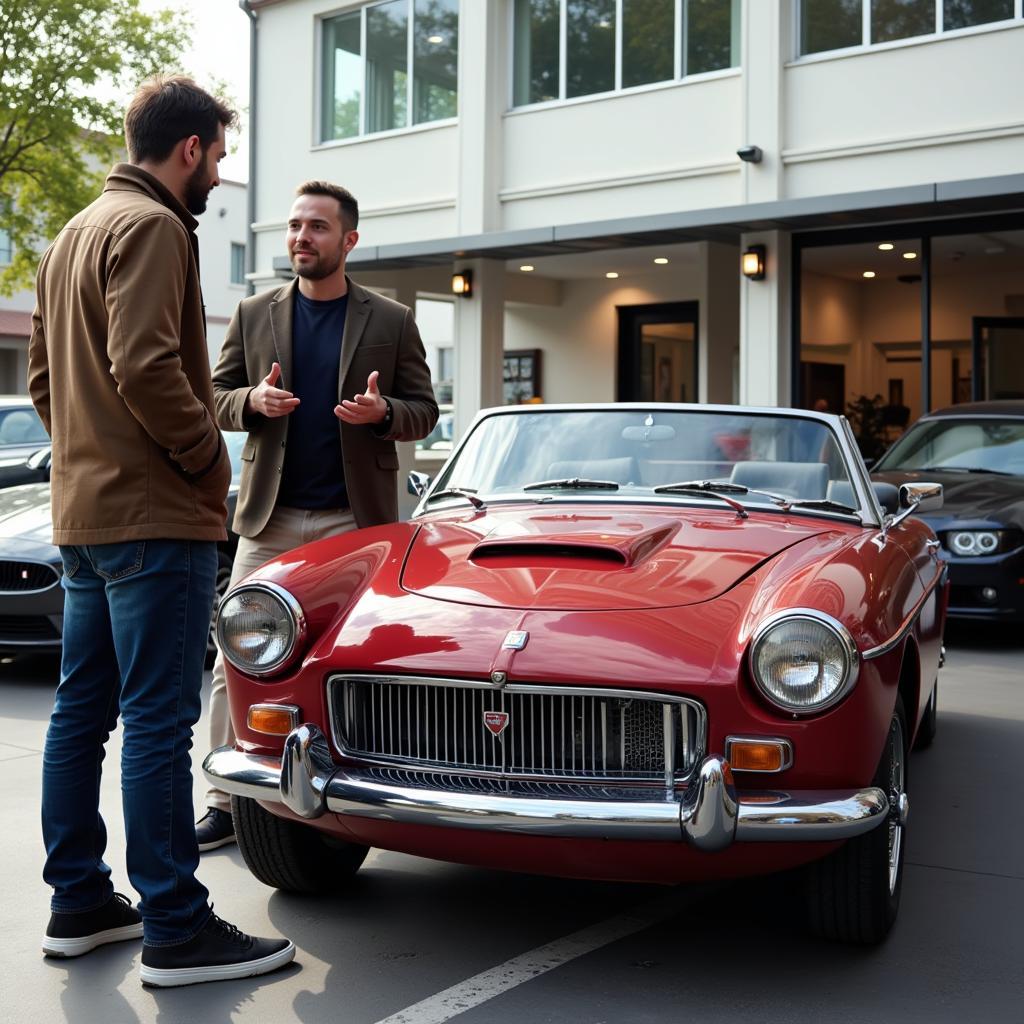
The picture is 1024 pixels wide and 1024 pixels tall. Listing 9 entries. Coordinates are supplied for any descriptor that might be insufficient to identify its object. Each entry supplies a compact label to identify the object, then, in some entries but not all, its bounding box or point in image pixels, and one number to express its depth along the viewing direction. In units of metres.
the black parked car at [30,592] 7.02
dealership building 13.41
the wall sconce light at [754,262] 14.41
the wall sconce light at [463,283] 17.08
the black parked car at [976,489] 8.23
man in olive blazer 4.46
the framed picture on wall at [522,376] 21.66
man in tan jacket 3.10
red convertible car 3.05
